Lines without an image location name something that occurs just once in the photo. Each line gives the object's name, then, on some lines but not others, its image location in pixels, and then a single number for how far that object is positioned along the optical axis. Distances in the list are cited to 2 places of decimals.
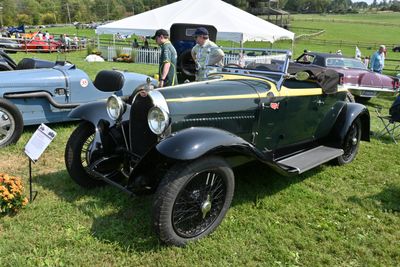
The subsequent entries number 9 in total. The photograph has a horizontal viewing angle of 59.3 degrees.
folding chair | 6.54
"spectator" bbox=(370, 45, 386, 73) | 13.43
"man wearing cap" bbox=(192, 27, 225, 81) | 4.78
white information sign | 3.43
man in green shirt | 6.20
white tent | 14.81
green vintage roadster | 2.96
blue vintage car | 5.16
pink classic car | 10.55
